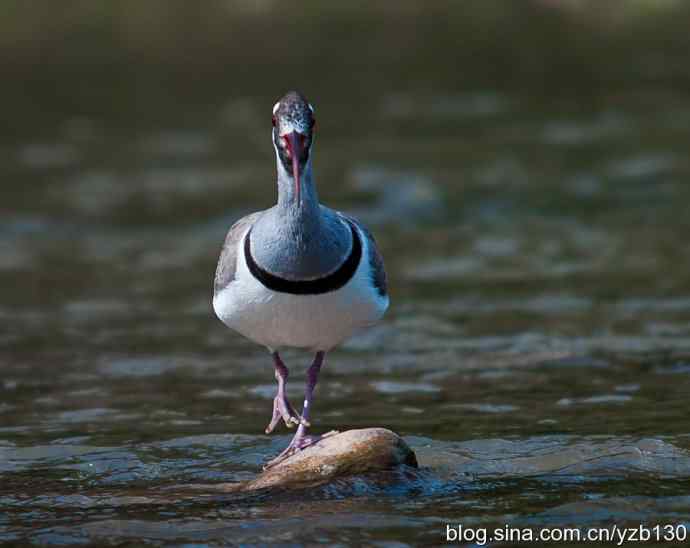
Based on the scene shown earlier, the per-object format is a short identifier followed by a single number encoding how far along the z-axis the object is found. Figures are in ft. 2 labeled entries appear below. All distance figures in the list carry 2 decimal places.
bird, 57.00
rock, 60.03
